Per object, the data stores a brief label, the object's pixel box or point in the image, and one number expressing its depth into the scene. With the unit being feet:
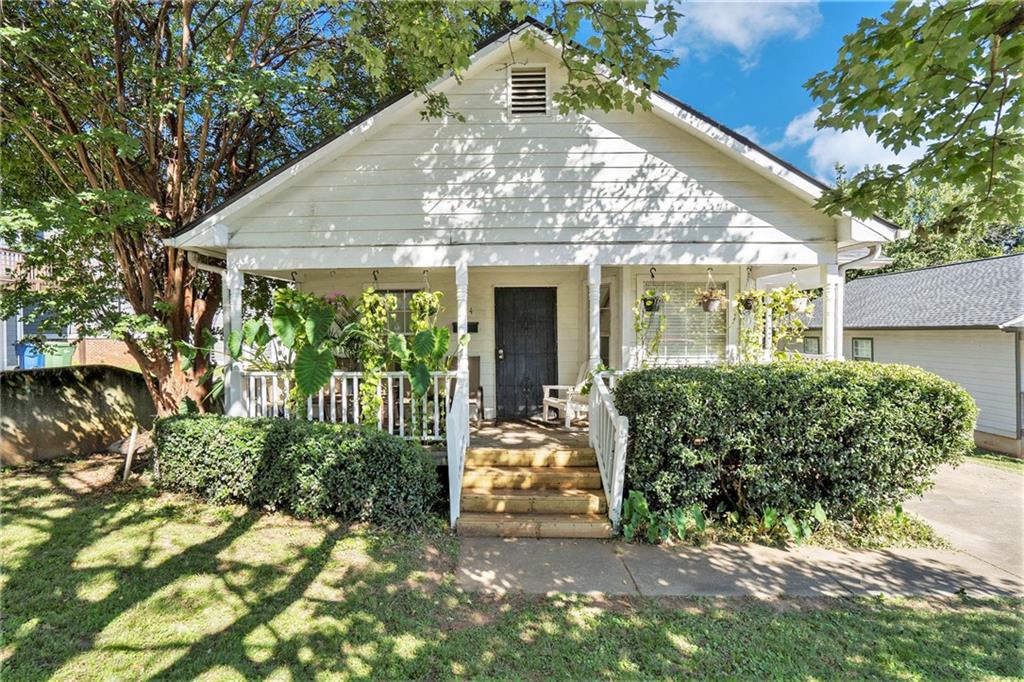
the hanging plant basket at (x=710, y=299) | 20.84
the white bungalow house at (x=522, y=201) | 19.16
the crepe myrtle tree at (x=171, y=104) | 15.34
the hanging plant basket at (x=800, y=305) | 19.43
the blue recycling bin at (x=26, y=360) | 42.73
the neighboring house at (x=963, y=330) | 32.94
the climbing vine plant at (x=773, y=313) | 19.47
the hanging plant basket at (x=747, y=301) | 20.70
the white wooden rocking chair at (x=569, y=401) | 21.81
